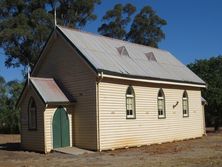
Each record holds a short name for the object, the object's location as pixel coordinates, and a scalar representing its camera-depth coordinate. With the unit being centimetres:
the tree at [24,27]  4694
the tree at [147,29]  6034
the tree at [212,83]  4134
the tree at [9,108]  4753
